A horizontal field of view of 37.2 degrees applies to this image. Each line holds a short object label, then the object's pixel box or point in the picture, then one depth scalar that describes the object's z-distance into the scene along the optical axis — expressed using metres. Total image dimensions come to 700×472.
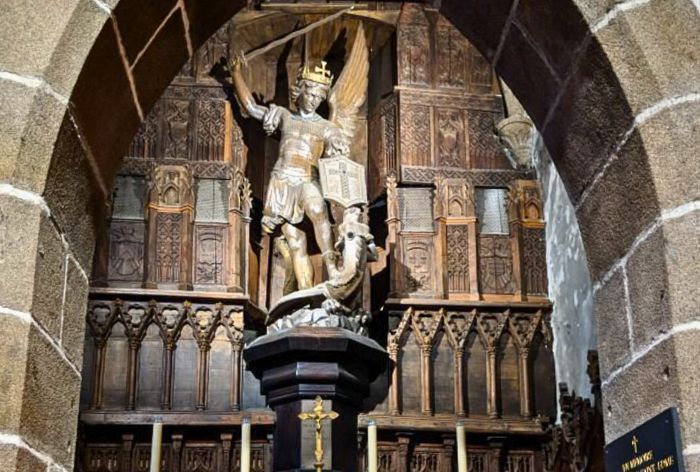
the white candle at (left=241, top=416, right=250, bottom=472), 6.29
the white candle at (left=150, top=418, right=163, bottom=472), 6.12
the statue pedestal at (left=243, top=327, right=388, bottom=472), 6.87
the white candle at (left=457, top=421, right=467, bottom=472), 5.84
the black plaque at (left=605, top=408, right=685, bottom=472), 2.46
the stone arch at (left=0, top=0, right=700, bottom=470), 2.48
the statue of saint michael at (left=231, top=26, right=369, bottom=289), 7.69
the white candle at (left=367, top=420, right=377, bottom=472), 6.24
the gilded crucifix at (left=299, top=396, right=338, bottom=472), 6.25
